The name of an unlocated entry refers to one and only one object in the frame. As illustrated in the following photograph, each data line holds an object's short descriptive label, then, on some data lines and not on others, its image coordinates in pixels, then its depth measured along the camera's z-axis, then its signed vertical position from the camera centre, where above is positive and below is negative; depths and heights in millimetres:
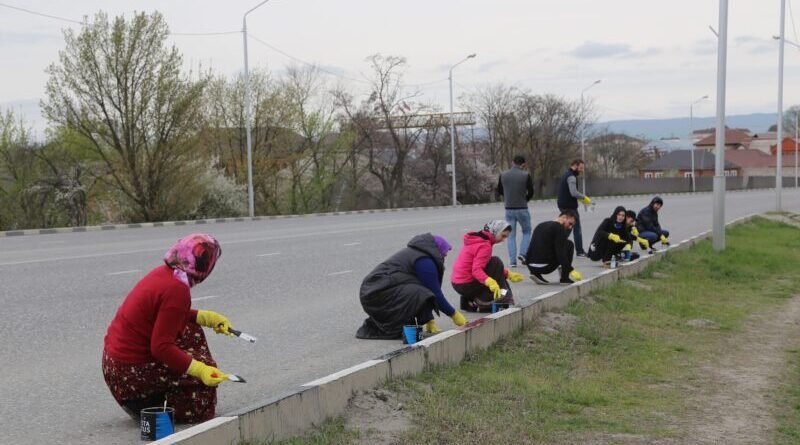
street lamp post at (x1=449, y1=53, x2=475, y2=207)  55438 +519
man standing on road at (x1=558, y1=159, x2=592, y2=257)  15859 -388
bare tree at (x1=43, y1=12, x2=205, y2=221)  37938 +2623
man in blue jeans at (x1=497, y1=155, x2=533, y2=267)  15578 -439
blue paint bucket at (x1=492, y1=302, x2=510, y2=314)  10008 -1386
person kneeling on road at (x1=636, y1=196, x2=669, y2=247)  18562 -1121
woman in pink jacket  10125 -1007
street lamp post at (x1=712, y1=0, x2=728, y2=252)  19172 -62
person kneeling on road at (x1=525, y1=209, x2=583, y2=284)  12609 -1046
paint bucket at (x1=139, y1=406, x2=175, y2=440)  5340 -1317
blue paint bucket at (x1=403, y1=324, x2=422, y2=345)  8211 -1341
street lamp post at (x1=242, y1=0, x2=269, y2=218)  40281 +1320
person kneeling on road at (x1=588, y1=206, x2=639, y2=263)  15375 -1087
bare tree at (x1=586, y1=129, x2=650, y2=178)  110944 +1225
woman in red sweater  5438 -942
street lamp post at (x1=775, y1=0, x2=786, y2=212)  37278 +518
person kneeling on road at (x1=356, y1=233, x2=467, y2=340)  8469 -1008
